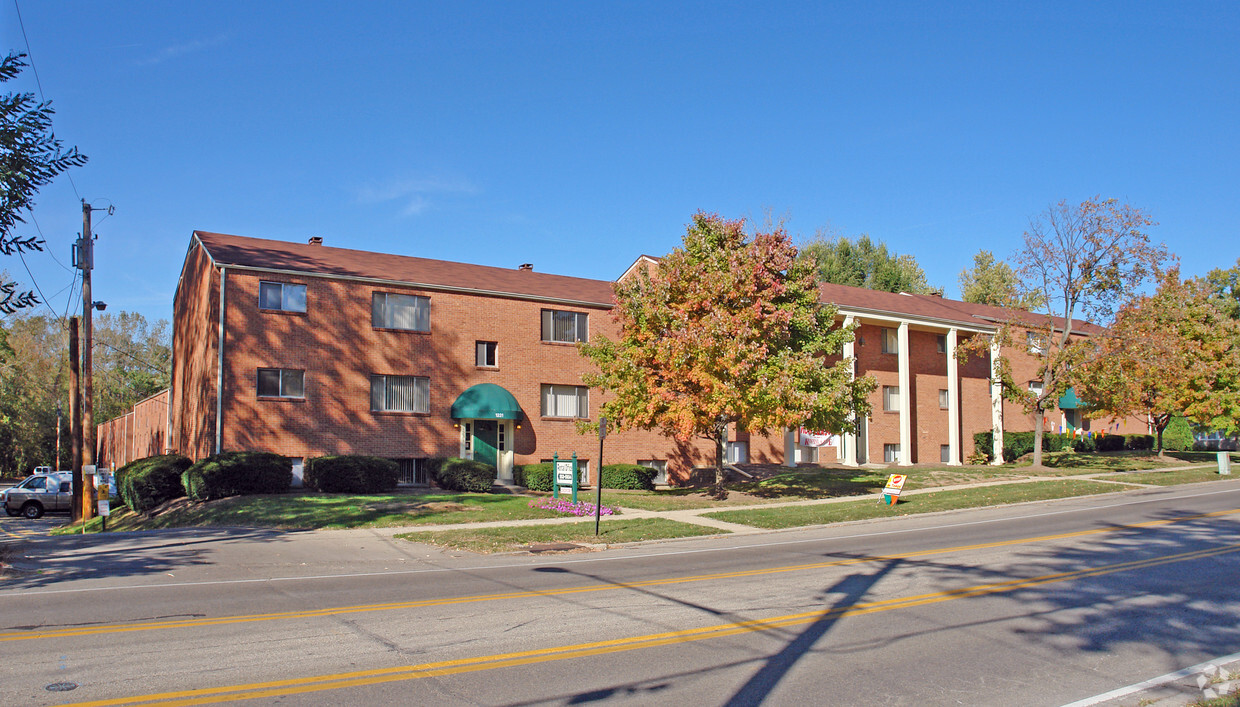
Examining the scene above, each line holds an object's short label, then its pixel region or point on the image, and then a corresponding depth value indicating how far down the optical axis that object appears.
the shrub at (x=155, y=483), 25.86
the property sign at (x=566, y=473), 22.98
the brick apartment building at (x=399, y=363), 26.80
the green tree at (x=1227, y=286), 69.38
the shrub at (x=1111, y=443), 47.87
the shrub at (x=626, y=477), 30.66
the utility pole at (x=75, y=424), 27.16
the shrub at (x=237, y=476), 23.00
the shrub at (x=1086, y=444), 46.38
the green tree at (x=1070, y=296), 32.31
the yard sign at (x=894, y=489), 23.42
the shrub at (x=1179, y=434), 53.66
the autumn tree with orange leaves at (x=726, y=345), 22.81
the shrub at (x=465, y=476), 26.83
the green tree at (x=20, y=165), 13.34
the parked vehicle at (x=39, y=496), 33.53
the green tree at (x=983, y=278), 72.69
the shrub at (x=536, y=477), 28.75
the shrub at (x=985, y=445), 40.58
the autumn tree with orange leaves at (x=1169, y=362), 32.50
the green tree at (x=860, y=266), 63.56
